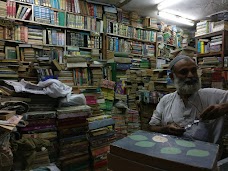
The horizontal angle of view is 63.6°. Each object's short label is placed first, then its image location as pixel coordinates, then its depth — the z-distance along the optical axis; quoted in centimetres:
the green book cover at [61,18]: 364
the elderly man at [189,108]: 99
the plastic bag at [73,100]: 214
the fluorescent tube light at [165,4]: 404
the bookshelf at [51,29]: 316
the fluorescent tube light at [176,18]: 472
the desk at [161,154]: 48
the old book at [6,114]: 131
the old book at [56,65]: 267
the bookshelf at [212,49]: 364
